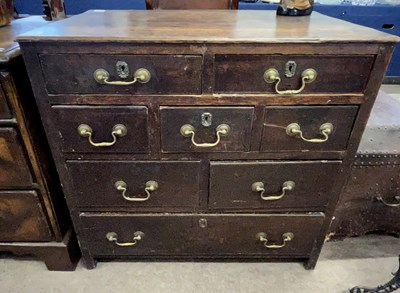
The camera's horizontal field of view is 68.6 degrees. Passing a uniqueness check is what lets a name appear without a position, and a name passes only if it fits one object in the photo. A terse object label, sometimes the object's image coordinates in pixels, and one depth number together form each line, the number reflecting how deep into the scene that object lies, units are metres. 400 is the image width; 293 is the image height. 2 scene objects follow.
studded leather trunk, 1.07
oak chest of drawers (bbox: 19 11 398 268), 0.74
